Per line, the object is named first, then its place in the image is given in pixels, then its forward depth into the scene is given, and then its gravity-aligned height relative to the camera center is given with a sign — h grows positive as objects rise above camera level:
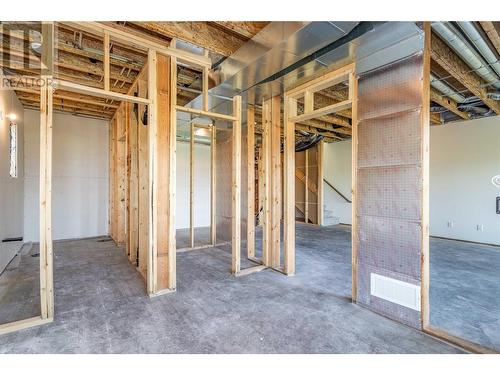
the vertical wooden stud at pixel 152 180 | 2.90 +0.08
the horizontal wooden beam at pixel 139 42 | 2.56 +1.61
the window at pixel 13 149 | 4.40 +0.66
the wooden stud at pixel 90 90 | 2.38 +0.95
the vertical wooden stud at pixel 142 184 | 3.41 +0.04
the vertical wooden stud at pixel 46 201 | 2.36 -0.13
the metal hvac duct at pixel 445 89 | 3.89 +1.64
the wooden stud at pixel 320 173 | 8.56 +0.49
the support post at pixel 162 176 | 2.93 +0.13
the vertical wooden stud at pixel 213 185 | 5.21 +0.04
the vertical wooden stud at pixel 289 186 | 3.63 +0.02
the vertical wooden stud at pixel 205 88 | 3.25 +1.28
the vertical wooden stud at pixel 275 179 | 3.96 +0.13
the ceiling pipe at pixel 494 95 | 4.38 +1.60
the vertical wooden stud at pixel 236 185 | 3.55 +0.03
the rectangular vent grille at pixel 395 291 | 2.28 -0.98
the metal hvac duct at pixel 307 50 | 2.03 +1.28
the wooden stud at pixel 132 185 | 3.99 +0.03
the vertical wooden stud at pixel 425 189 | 2.22 -0.02
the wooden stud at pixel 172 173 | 3.05 +0.17
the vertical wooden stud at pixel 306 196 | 8.98 -0.32
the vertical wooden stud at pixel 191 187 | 5.11 +0.00
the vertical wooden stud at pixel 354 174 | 2.70 +0.14
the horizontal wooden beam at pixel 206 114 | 3.09 +0.94
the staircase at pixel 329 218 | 8.45 -1.05
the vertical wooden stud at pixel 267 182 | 4.04 +0.08
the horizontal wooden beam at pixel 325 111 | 2.76 +0.91
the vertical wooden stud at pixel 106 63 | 2.57 +1.26
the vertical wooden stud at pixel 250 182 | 4.35 +0.09
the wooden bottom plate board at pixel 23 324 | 2.20 -1.23
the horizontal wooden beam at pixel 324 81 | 2.75 +1.28
